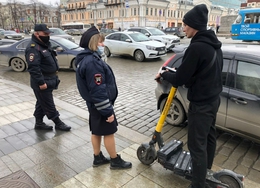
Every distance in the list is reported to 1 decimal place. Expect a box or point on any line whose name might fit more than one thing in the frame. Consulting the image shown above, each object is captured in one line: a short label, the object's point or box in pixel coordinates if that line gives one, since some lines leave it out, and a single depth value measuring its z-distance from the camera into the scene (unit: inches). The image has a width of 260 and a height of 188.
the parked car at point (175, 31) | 1226.1
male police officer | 145.5
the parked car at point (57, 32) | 828.3
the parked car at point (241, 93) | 127.1
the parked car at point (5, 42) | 619.3
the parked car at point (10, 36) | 998.5
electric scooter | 95.3
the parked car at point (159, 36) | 603.2
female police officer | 98.0
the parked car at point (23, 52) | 386.3
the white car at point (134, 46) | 474.6
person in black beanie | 81.8
